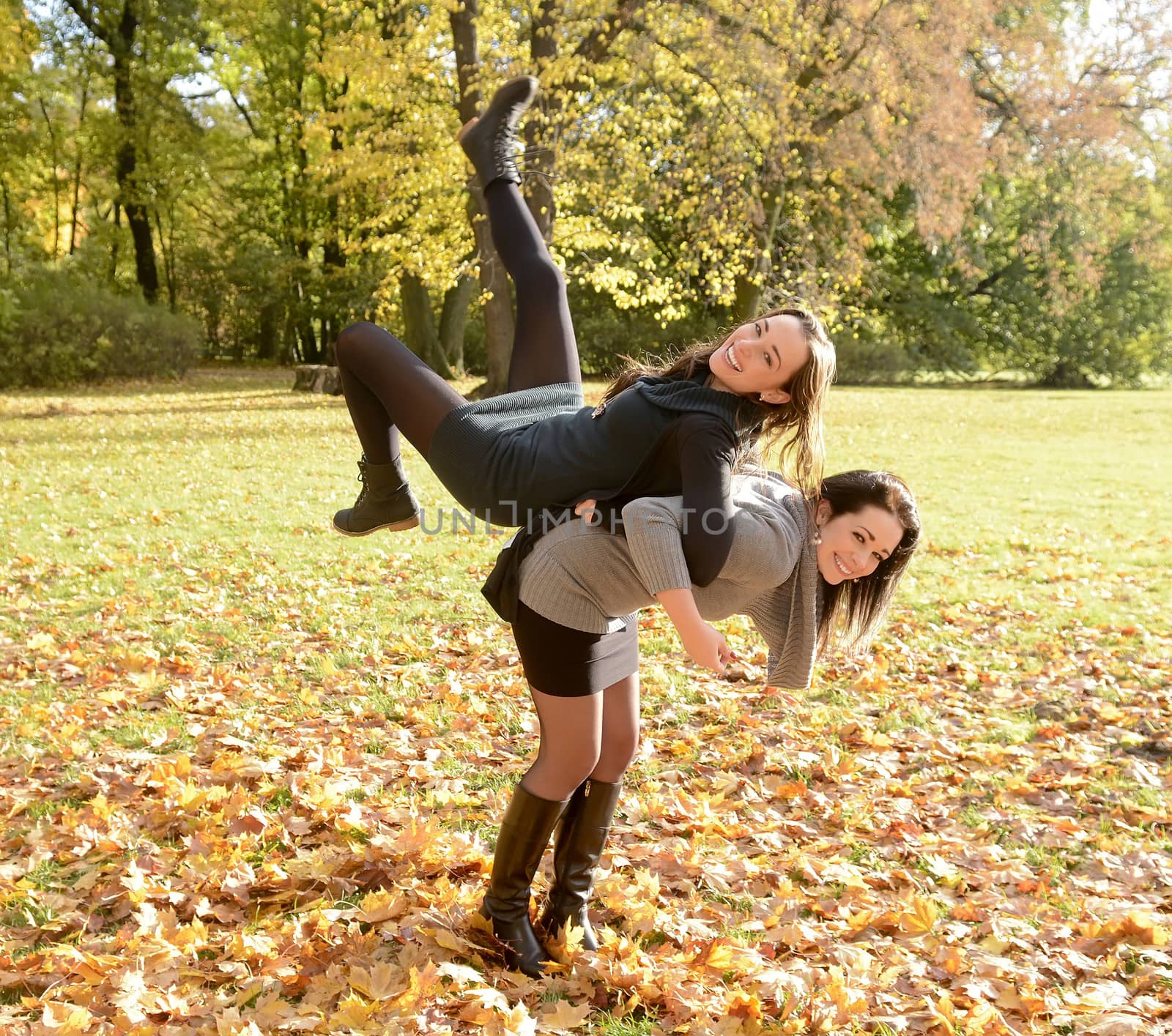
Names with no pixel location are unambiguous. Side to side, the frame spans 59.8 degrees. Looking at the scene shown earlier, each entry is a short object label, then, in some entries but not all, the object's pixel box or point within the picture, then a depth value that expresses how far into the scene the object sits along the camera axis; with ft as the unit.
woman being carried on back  8.27
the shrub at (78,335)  70.03
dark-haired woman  8.40
